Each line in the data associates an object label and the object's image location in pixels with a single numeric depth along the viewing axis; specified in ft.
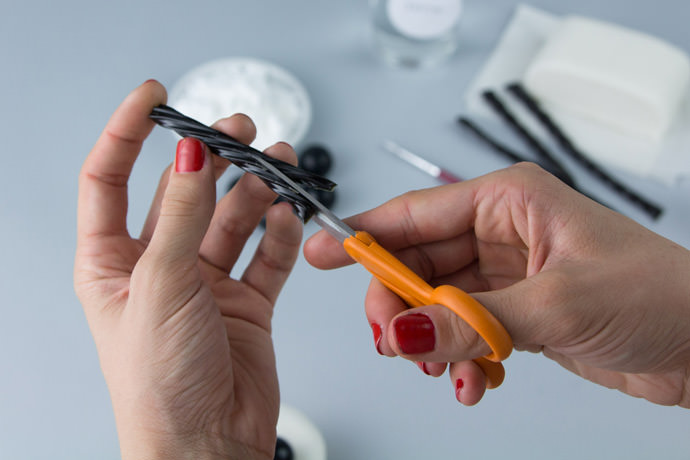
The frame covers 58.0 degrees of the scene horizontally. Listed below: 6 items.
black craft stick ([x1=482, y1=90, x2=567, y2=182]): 3.28
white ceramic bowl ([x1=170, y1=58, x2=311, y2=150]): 3.22
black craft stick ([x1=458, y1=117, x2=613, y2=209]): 3.17
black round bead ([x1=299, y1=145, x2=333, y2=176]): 3.14
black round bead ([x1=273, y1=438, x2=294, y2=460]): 2.43
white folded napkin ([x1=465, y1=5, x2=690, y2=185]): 3.29
